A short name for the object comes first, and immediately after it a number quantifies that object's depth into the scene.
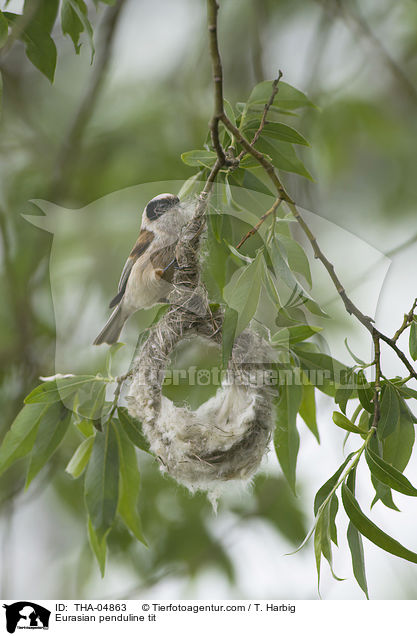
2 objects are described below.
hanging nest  7.38
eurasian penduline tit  7.37
